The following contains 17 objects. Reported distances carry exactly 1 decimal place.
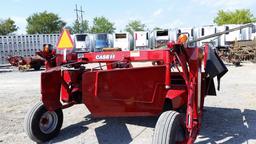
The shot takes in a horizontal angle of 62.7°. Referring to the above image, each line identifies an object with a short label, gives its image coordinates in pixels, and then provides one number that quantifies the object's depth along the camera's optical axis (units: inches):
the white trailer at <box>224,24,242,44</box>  547.3
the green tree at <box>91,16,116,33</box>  1727.4
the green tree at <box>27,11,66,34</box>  1668.4
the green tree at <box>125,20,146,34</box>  1802.3
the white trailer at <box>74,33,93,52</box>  639.1
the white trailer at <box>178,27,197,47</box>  584.5
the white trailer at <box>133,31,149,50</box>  619.5
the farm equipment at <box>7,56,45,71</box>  529.9
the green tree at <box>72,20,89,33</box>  1420.9
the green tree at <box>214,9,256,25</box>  1415.8
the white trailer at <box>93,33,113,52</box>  646.4
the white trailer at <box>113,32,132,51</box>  618.7
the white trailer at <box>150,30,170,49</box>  605.6
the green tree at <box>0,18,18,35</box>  1540.3
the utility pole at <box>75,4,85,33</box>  1392.5
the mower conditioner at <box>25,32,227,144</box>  101.0
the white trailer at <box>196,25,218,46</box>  572.3
